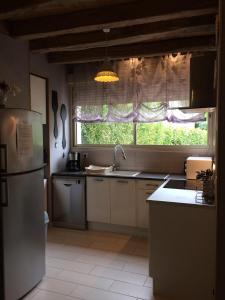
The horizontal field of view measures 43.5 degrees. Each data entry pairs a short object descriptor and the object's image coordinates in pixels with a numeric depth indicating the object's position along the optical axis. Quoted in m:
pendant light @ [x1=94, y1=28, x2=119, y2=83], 3.10
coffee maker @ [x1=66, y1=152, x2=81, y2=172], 4.62
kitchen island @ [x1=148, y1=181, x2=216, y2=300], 2.35
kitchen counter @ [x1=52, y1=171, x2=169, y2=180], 3.91
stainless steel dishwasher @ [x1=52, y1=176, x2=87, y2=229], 4.25
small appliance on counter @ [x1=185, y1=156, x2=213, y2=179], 3.49
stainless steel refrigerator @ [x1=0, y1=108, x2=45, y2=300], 2.32
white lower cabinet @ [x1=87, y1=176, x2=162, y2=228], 3.94
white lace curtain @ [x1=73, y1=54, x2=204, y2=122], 4.02
